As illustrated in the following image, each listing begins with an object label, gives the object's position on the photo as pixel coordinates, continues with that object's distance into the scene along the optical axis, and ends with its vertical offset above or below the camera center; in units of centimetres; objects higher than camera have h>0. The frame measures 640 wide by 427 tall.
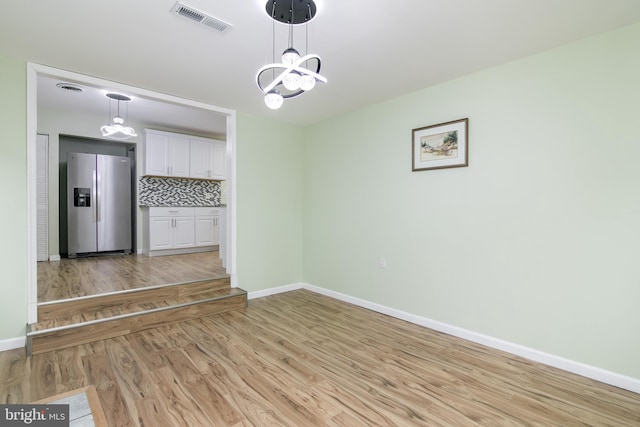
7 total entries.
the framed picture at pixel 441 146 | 288 +63
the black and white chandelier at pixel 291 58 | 160 +78
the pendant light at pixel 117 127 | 402 +111
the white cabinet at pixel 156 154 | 548 +100
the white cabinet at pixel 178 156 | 573 +99
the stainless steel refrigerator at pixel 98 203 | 523 +11
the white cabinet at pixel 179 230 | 564 -40
